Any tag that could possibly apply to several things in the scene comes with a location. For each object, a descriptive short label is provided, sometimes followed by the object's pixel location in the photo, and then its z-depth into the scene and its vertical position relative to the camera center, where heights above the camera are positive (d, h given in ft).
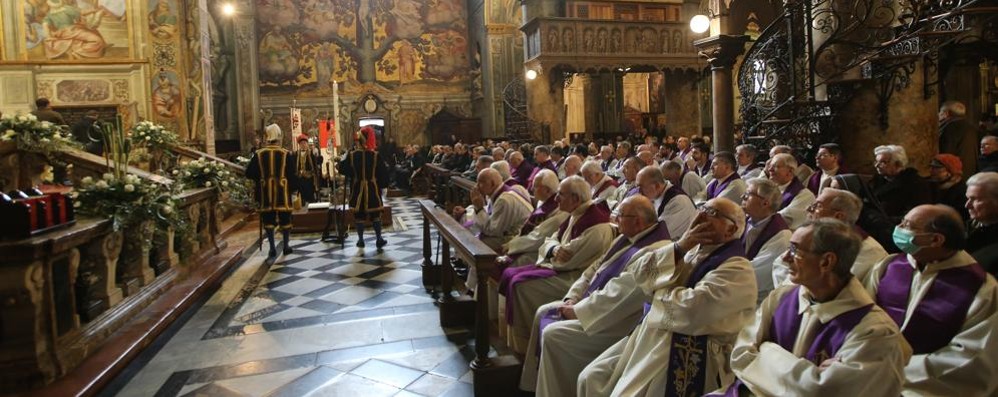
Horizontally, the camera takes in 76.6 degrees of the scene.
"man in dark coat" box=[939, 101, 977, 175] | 23.11 +0.56
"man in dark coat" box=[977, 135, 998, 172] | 16.51 -0.23
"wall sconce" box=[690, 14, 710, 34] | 25.72 +5.34
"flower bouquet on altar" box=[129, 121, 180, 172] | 30.12 +1.94
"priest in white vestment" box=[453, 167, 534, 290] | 20.35 -1.59
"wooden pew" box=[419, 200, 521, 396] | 12.64 -3.85
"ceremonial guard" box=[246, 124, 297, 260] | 28.99 -0.47
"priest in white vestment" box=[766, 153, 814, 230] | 16.70 -0.86
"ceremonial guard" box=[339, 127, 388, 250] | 30.99 -0.51
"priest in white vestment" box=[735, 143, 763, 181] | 23.39 -0.32
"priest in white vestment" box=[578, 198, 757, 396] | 9.03 -2.33
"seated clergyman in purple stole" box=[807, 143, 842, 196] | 18.72 -0.33
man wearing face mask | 6.93 -1.95
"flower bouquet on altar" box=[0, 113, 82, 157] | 19.45 +1.57
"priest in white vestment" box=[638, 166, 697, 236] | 17.76 -1.34
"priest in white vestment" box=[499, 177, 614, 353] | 14.52 -2.64
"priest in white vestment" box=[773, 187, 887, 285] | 10.37 -1.15
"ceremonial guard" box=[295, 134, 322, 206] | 38.75 +0.02
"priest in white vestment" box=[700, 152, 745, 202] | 20.63 -0.81
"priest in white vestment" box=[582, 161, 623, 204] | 24.77 -0.84
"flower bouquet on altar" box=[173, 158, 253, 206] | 26.53 +0.00
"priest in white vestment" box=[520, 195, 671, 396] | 11.02 -2.90
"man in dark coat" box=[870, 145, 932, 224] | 15.30 -0.97
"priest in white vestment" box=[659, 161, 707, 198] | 26.84 -1.25
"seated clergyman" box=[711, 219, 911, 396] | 6.46 -2.08
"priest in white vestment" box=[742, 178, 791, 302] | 12.10 -1.54
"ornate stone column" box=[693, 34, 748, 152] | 26.08 +3.35
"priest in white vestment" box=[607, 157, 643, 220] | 23.86 -0.87
